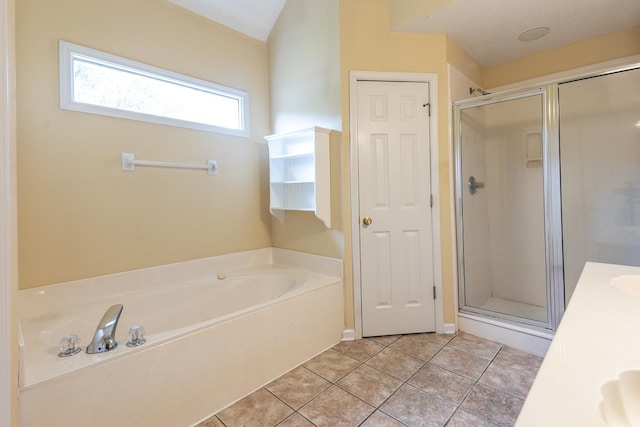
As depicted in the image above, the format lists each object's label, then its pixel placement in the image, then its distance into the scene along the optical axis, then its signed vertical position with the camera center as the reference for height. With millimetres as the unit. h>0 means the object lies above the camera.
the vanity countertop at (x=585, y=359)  470 -323
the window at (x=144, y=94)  1886 +900
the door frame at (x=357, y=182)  2309 +230
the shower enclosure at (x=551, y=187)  2031 +132
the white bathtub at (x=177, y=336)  1192 -659
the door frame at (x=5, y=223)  610 -9
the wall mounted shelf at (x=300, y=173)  2323 +329
